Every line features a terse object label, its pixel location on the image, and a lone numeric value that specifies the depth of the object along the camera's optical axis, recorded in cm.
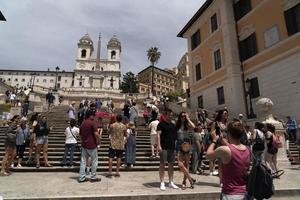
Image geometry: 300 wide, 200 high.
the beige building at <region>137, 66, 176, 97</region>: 9037
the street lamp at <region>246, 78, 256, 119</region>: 1502
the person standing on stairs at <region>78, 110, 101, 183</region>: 577
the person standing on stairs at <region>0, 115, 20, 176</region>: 640
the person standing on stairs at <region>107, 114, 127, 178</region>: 618
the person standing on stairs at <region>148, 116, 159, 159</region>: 836
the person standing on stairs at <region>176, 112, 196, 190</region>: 518
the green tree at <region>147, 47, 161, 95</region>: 5571
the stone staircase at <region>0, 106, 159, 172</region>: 754
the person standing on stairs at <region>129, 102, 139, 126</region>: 1233
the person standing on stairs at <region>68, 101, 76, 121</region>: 1216
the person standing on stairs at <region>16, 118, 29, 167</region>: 733
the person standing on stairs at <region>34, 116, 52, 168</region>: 739
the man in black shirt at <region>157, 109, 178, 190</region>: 514
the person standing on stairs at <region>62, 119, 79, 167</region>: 740
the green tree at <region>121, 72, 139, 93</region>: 7063
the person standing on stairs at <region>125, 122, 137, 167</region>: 755
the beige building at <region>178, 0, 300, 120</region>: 1249
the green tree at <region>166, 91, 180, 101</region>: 5893
